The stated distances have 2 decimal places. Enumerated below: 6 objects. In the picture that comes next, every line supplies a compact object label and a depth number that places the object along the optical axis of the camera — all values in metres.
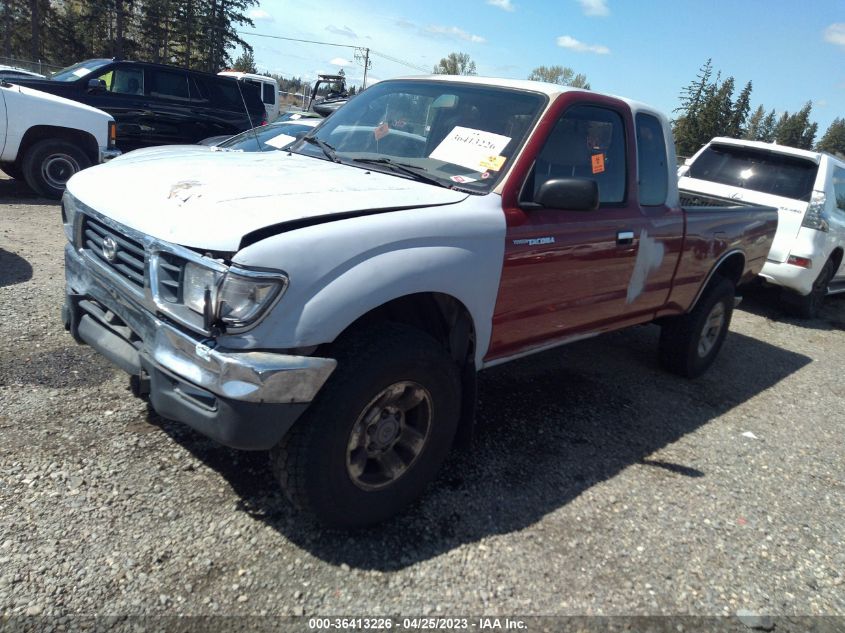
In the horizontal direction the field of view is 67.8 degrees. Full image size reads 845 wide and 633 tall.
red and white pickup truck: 2.23
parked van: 17.05
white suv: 7.28
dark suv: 10.14
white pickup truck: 8.09
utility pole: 51.22
